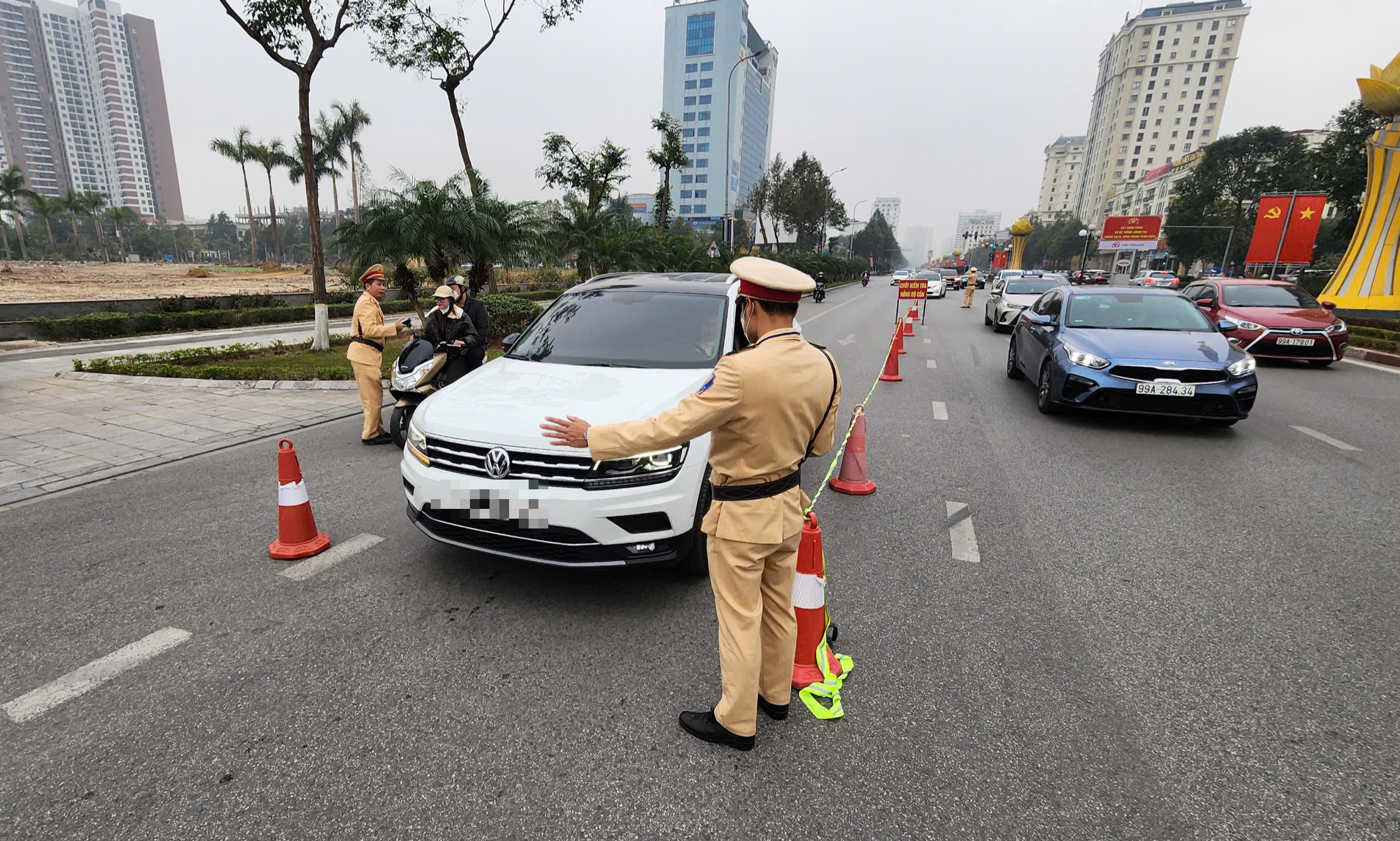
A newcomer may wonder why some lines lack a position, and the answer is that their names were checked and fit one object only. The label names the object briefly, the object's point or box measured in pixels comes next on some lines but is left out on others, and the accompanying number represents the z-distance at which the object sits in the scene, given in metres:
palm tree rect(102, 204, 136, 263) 78.19
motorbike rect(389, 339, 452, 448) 5.84
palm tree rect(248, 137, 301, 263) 51.25
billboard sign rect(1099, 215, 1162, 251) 49.88
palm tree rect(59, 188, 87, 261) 66.62
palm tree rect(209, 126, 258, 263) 49.41
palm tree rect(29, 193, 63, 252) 66.00
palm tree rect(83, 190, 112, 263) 73.00
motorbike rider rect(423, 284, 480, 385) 6.11
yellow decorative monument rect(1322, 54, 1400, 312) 17.28
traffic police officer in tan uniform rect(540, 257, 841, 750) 2.02
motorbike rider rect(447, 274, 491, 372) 6.34
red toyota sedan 10.84
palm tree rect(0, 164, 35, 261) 60.25
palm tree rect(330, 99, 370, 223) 46.50
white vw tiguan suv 2.97
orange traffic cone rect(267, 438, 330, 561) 3.79
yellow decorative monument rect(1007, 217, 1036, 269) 64.81
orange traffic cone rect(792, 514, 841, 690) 2.47
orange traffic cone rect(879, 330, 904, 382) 9.70
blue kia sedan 6.29
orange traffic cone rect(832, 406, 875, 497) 4.95
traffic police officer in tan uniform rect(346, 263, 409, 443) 6.12
